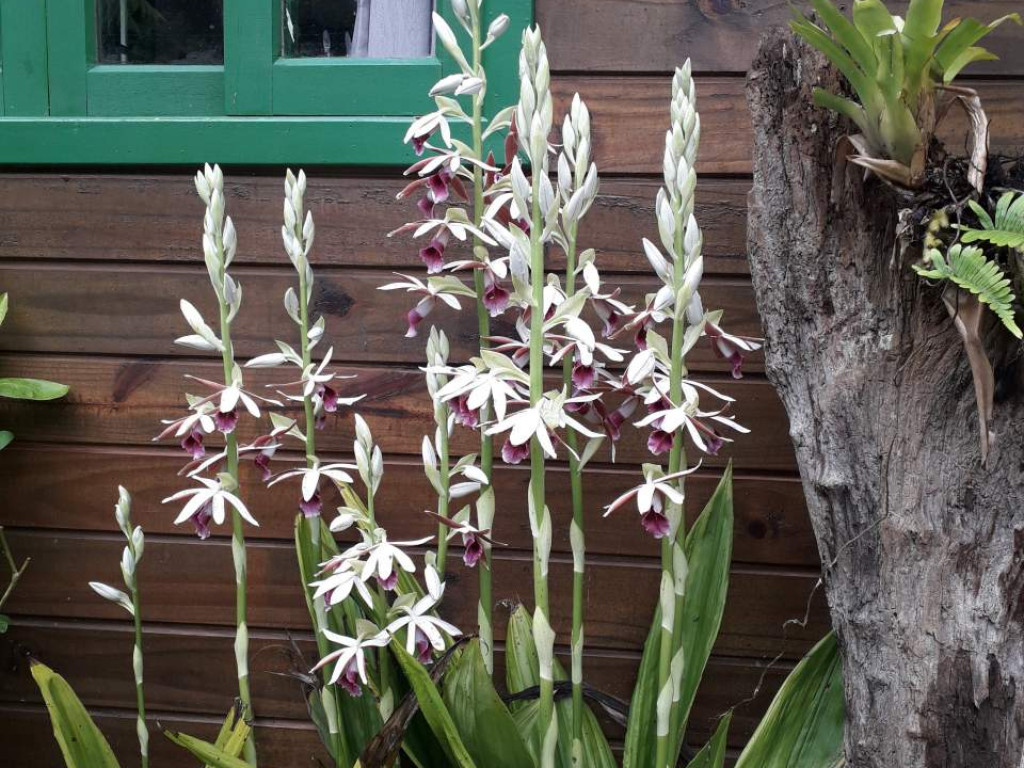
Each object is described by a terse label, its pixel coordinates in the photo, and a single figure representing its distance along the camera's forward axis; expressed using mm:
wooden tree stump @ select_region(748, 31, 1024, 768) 1332
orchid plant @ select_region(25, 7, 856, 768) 1394
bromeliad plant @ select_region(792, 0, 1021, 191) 1278
